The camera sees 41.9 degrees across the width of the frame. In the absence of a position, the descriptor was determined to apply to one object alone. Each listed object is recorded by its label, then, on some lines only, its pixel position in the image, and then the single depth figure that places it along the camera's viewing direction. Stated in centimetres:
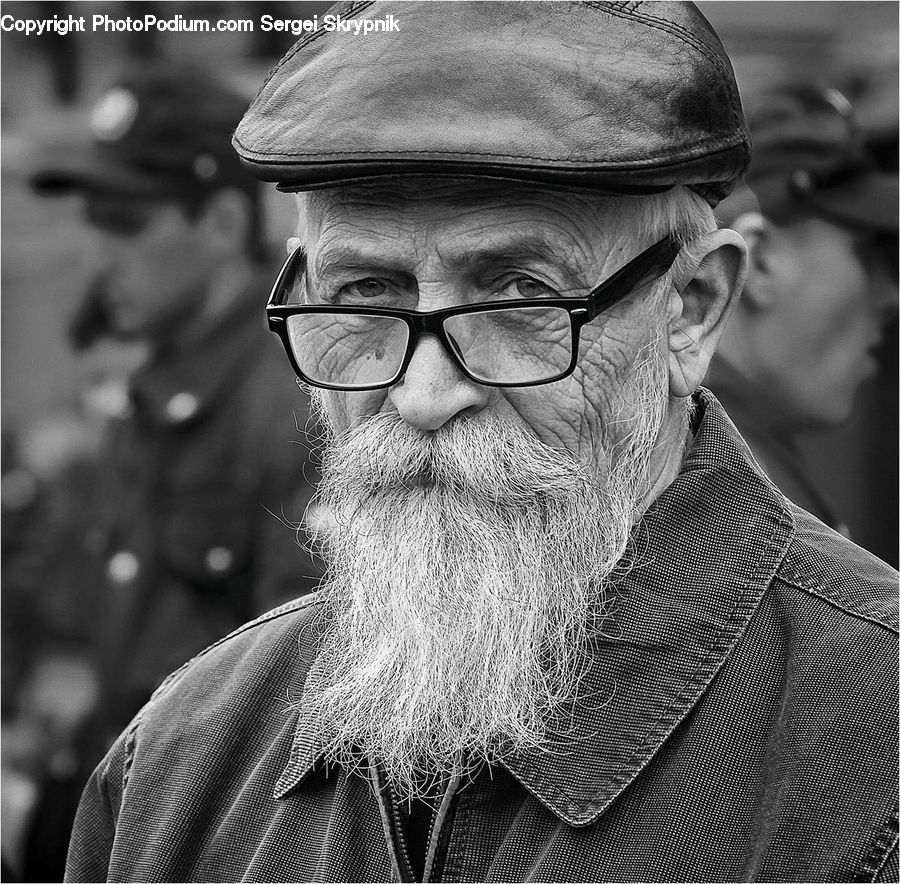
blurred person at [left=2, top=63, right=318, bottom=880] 435
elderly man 176
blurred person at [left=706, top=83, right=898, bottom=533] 421
